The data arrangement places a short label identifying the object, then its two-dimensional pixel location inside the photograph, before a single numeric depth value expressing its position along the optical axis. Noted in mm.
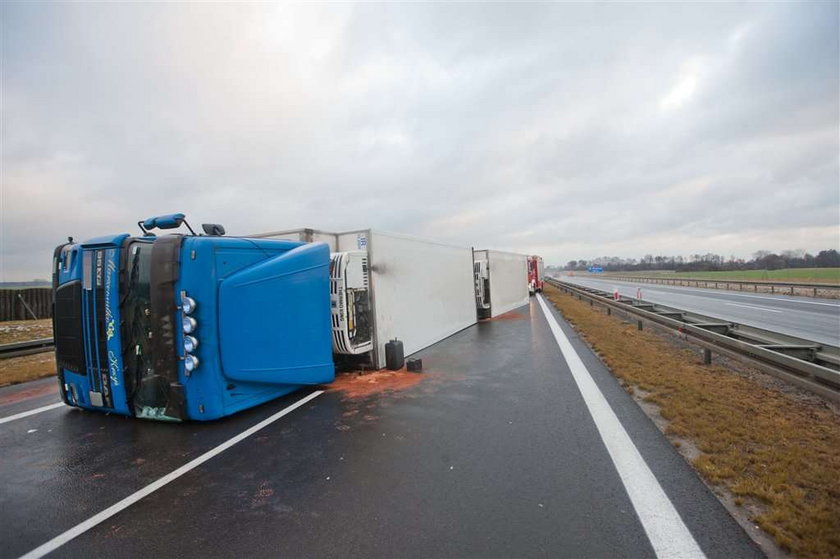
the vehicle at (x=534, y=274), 32656
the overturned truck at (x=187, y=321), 4566
